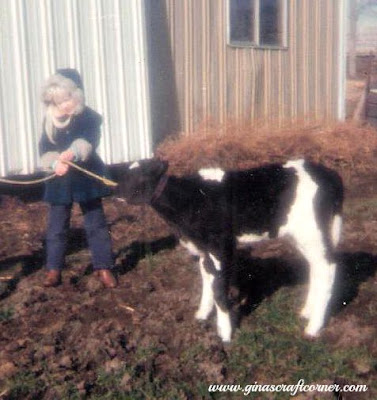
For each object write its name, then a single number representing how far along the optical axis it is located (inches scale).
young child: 213.9
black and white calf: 182.7
